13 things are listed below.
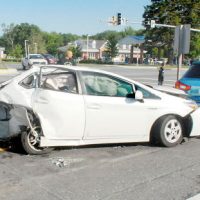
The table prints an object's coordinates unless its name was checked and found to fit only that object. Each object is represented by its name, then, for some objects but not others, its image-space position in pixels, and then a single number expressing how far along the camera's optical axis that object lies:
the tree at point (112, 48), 90.26
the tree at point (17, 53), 90.56
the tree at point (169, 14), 65.46
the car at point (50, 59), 37.99
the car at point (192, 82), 9.66
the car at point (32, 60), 36.38
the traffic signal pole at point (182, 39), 12.81
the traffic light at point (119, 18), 37.38
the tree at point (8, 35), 112.25
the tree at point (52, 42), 133.32
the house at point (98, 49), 123.32
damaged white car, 6.17
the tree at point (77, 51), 87.70
